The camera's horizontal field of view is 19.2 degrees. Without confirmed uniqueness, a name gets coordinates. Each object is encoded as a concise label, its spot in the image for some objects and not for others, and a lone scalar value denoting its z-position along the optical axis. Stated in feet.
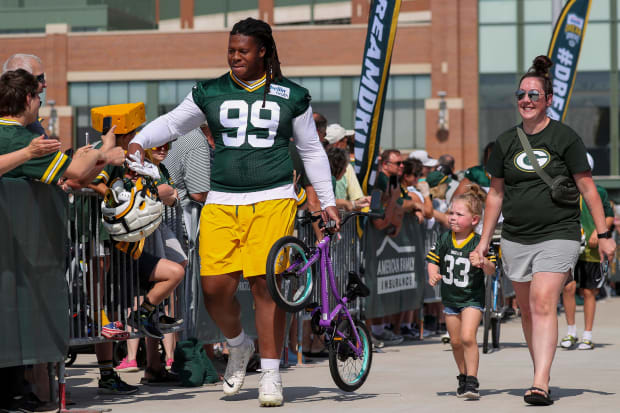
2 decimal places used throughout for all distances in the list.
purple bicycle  39.02
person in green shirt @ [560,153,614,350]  67.04
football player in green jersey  39.28
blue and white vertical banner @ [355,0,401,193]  68.11
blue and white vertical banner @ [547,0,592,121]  99.60
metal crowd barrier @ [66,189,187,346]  40.21
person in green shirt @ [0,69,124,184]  35.03
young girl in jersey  42.51
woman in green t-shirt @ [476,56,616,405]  40.38
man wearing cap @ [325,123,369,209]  65.09
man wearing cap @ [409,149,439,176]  88.14
